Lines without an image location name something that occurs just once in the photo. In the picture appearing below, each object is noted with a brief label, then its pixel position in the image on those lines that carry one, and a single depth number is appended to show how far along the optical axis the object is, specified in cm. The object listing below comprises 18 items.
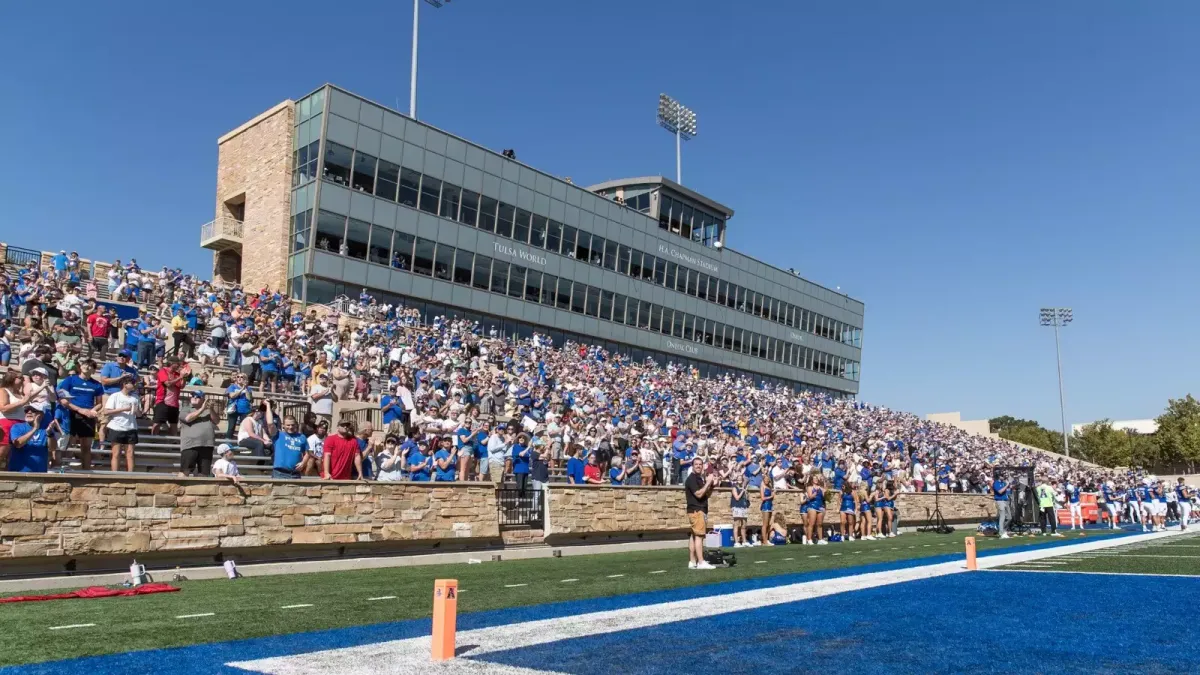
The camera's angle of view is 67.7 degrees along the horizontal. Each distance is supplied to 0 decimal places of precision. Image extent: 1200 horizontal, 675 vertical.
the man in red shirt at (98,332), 1792
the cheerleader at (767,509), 2055
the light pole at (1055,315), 8025
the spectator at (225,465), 1254
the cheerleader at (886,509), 2398
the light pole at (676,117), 6594
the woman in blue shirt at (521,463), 1711
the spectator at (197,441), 1250
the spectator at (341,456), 1384
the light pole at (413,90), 3944
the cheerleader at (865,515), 2319
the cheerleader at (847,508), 2216
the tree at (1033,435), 9331
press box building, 3656
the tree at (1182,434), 7625
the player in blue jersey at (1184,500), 2812
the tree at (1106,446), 8194
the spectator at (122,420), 1234
